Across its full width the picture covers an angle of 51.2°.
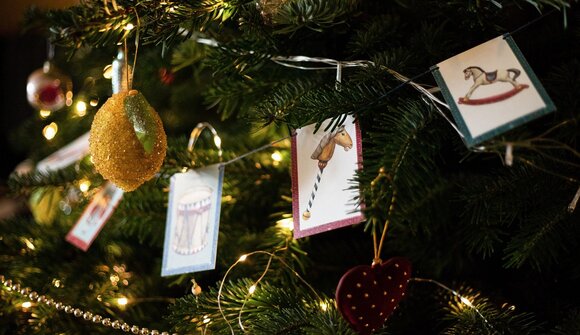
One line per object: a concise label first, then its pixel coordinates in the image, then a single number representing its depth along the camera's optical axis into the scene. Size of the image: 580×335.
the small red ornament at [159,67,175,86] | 0.84
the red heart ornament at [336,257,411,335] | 0.46
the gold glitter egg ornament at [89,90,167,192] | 0.51
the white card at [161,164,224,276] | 0.59
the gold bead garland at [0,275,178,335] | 0.56
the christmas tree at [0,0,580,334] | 0.47
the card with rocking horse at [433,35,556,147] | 0.41
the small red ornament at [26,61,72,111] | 0.99
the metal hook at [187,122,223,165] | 0.66
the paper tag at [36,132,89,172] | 0.87
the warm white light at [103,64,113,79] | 0.69
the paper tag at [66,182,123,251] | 0.74
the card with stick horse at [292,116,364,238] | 0.49
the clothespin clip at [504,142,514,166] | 0.40
